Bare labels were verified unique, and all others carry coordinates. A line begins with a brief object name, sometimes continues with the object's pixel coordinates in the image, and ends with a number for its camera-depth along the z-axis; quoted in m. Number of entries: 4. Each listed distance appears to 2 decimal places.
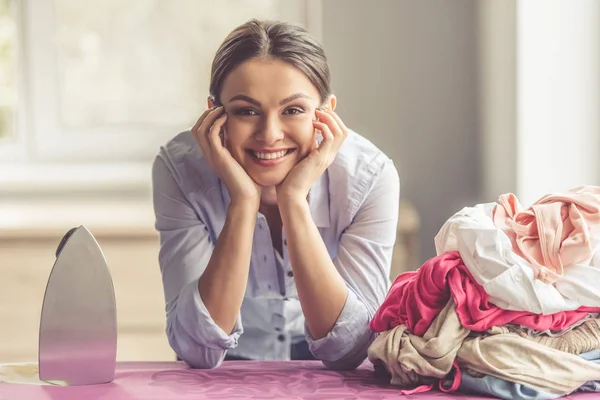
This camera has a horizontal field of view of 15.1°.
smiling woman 3.09
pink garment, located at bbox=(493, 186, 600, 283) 2.89
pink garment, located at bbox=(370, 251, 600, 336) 2.89
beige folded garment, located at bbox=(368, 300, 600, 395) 2.87
